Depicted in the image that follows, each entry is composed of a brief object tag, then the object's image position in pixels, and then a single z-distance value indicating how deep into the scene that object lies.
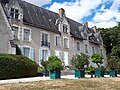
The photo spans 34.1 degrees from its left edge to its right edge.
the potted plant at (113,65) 23.53
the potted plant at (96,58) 21.98
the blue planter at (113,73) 21.34
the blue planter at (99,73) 19.91
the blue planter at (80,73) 17.62
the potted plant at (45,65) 20.21
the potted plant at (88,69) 23.58
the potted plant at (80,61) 18.95
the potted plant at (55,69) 15.34
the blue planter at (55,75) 15.31
